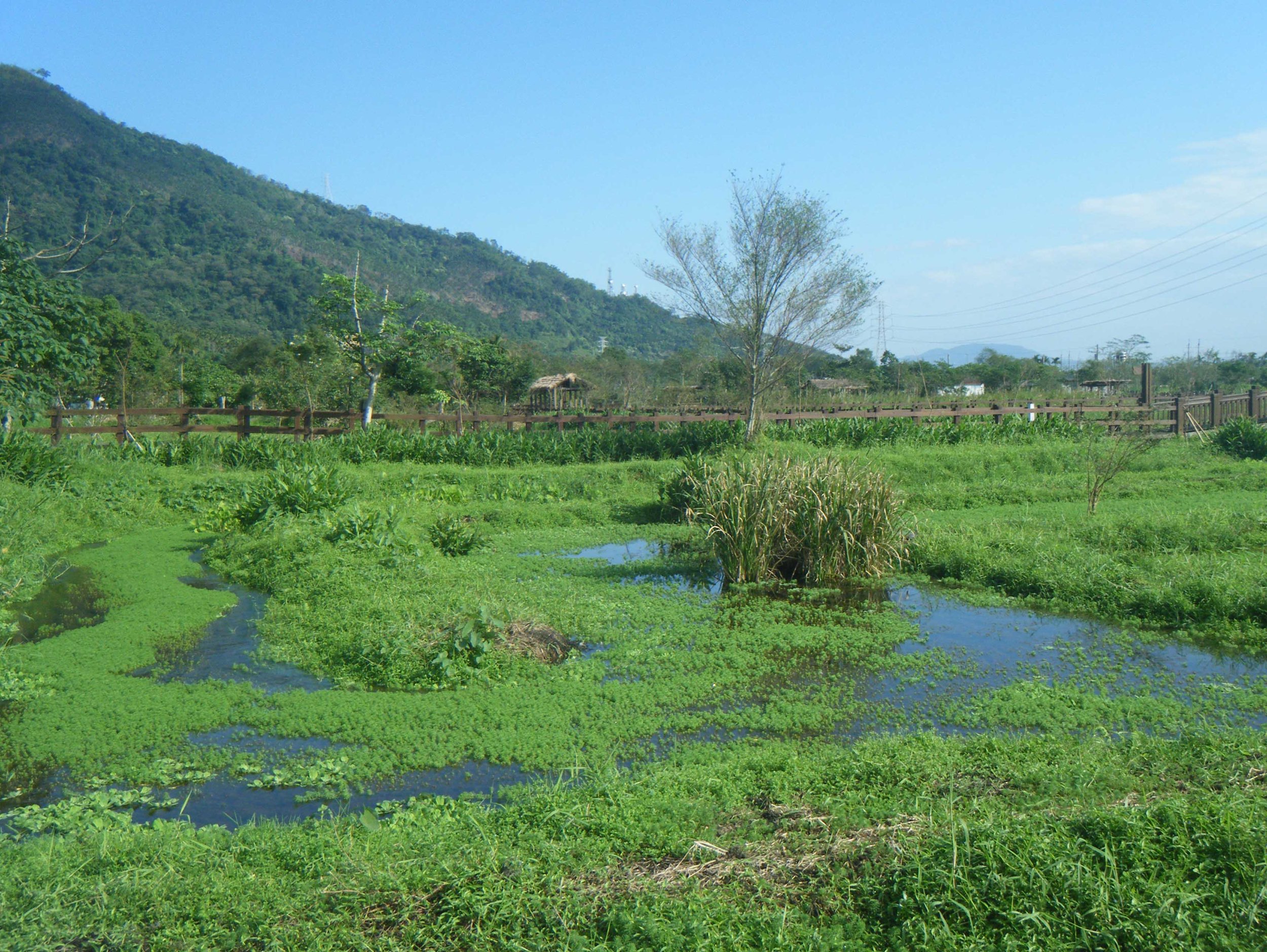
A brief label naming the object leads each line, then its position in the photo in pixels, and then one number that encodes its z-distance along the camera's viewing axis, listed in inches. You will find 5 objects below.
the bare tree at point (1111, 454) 448.1
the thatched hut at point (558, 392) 1646.5
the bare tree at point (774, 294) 794.2
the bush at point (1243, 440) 673.0
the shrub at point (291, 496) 420.8
